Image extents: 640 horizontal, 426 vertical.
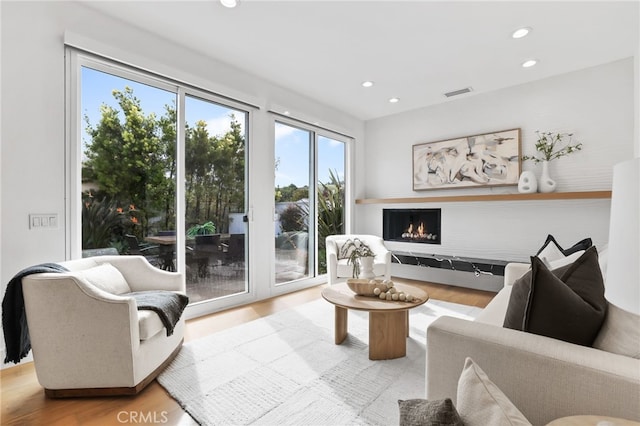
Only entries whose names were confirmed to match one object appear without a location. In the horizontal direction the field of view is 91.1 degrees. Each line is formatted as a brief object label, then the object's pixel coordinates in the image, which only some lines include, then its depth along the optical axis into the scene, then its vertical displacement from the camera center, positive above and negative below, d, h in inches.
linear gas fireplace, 185.3 -9.1
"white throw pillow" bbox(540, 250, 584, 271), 72.4 -12.3
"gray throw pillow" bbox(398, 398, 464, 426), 26.8 -18.1
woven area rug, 64.9 -41.6
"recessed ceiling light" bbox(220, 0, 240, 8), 92.7 +61.9
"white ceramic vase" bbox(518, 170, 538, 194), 147.3 +13.3
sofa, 36.3 -20.3
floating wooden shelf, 132.0 +6.6
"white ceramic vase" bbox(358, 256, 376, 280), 117.9 -21.3
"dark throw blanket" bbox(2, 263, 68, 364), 67.9 -23.3
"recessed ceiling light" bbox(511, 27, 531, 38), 107.4 +62.1
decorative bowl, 93.8 -22.9
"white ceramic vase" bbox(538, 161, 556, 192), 143.7 +13.4
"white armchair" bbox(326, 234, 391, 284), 147.3 -24.9
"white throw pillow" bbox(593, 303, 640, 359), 39.7 -16.2
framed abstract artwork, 157.9 +26.9
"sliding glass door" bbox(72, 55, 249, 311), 102.0 +12.2
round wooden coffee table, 85.8 -32.0
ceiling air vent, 160.1 +62.1
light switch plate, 86.7 -3.1
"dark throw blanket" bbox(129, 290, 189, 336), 77.5 -24.3
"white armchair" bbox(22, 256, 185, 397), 67.4 -27.8
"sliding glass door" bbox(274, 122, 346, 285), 162.9 +7.2
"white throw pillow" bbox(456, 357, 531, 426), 27.0 -17.6
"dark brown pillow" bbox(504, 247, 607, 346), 43.3 -13.1
